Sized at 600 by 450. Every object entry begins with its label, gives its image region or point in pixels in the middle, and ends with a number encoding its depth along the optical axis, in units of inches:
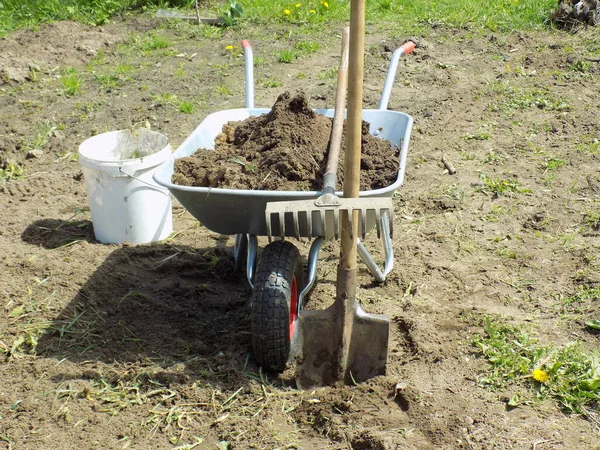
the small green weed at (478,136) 225.6
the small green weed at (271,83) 265.6
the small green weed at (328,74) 271.4
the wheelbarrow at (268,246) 115.7
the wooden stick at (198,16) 336.0
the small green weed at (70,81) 258.0
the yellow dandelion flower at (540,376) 117.7
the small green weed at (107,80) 264.1
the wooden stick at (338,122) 120.2
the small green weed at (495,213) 179.9
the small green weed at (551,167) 198.9
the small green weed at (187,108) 241.1
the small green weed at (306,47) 305.0
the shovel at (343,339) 118.6
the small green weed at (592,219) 171.5
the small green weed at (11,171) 201.0
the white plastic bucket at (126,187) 160.9
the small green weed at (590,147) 213.3
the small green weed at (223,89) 258.9
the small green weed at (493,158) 210.4
